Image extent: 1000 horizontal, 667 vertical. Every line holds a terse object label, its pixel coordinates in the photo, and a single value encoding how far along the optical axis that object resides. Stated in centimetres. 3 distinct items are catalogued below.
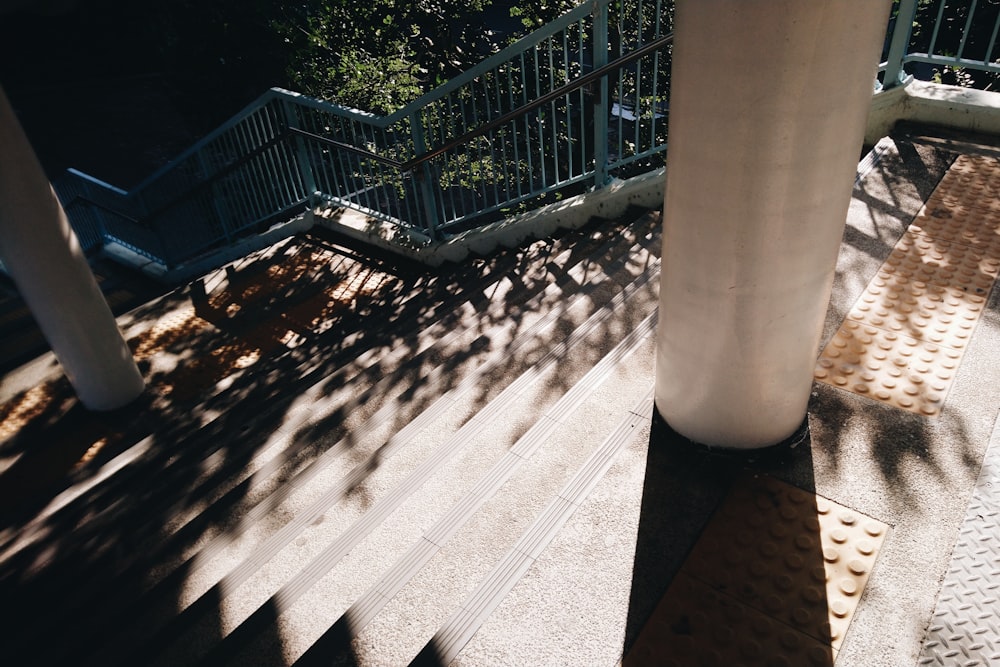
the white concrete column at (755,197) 184
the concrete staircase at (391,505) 226
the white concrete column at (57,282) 448
